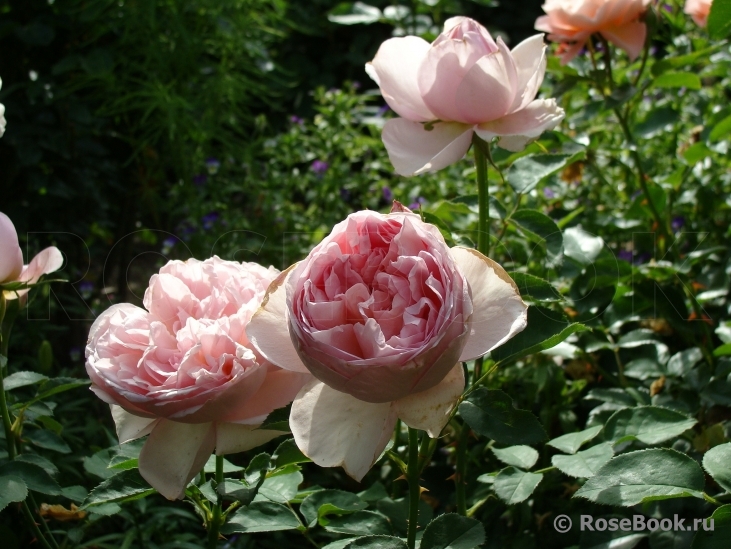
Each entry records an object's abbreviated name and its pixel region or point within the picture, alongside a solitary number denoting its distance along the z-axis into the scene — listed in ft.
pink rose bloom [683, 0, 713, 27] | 3.84
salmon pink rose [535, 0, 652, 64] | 3.09
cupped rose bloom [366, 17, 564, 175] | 2.00
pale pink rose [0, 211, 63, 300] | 2.21
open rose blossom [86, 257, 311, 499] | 1.71
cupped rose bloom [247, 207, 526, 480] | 1.50
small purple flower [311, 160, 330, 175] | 6.07
